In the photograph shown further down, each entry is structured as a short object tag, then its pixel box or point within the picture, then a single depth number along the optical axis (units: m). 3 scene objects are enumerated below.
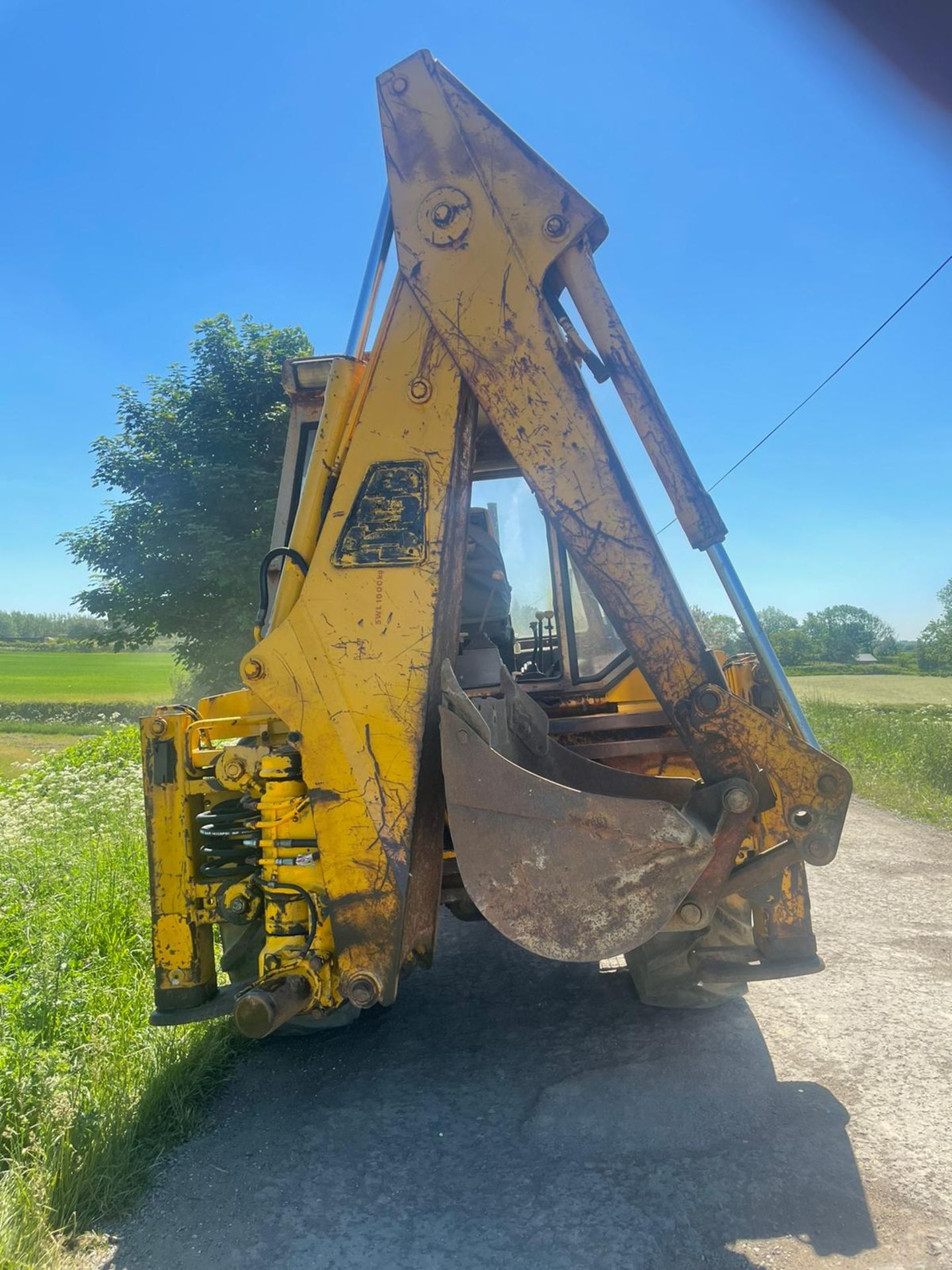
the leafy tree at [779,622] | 56.62
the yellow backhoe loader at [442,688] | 2.71
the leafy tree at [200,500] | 14.99
